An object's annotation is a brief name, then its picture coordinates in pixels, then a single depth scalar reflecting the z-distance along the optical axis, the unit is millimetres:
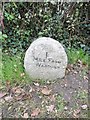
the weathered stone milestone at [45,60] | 1381
